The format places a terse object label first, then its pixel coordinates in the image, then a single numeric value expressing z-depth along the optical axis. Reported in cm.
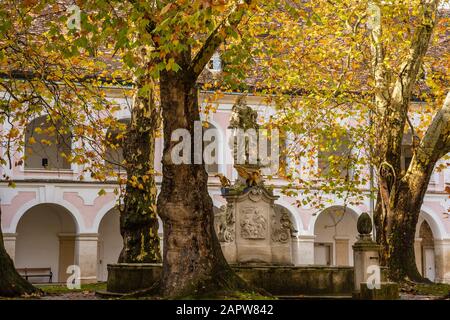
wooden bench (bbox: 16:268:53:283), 2811
